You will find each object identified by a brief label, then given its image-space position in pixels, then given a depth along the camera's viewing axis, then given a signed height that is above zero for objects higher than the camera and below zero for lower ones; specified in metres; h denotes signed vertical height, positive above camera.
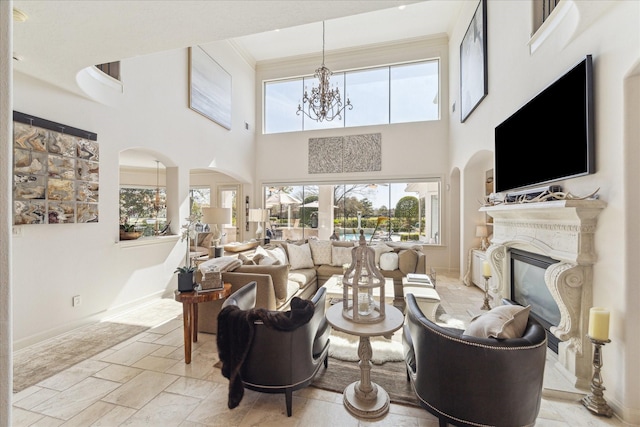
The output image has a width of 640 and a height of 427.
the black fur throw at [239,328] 1.79 -0.74
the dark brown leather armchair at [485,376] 1.46 -0.88
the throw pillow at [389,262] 4.46 -0.78
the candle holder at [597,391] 1.89 -1.23
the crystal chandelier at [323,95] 5.04 +2.20
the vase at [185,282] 2.55 -0.63
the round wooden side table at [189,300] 2.47 -0.77
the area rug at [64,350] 2.35 -1.35
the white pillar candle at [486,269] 3.91 -0.78
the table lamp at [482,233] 5.19 -0.36
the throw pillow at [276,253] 4.05 -0.61
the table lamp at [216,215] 5.38 -0.03
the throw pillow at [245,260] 3.55 -0.60
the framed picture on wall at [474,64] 4.30 +2.58
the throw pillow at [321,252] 4.86 -0.68
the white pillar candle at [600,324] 1.86 -0.74
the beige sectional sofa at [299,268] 3.07 -0.77
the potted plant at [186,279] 2.55 -0.60
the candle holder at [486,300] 3.91 -1.22
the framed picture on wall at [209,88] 5.14 +2.55
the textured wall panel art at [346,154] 6.97 +1.54
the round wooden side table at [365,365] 1.78 -1.08
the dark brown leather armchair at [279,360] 1.81 -0.98
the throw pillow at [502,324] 1.56 -0.64
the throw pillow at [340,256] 4.75 -0.73
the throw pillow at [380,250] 4.70 -0.61
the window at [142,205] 8.91 +0.28
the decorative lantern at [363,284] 1.89 -0.49
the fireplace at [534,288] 2.77 -0.85
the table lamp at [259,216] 6.54 -0.06
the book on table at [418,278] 3.70 -0.88
